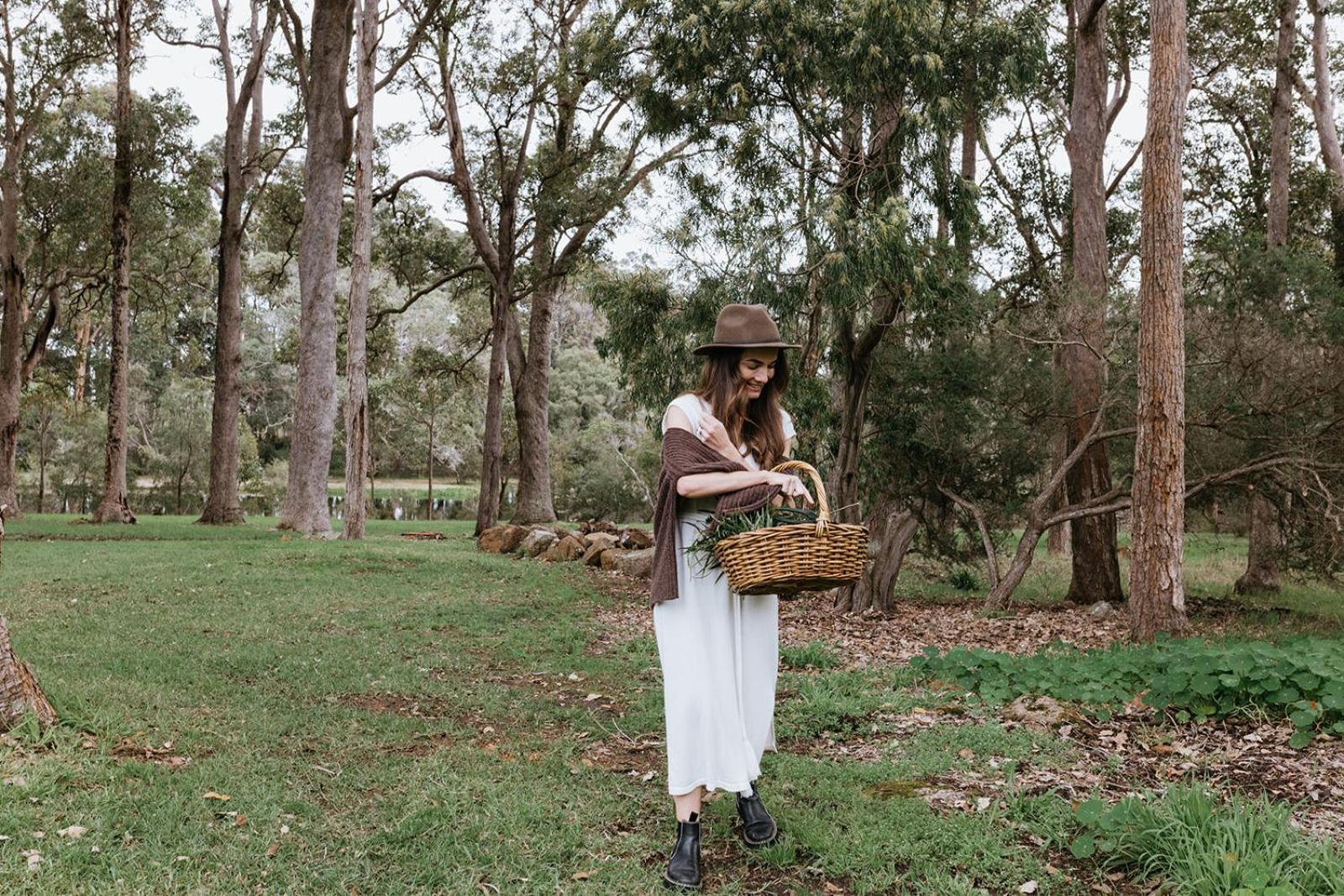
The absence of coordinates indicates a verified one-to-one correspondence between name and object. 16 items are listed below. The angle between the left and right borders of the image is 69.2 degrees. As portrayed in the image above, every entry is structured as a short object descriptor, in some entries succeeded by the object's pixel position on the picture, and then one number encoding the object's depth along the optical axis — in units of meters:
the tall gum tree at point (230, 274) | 20.94
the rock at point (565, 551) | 16.38
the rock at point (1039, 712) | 5.56
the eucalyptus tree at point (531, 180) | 20.31
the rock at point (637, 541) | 16.92
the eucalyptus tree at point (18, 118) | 21.84
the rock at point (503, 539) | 17.84
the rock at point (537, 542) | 16.95
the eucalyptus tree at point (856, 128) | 9.72
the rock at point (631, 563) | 14.77
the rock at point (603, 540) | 16.33
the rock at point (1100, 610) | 11.26
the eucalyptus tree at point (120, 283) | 20.53
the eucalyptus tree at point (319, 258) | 17.92
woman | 3.60
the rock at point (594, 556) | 16.16
